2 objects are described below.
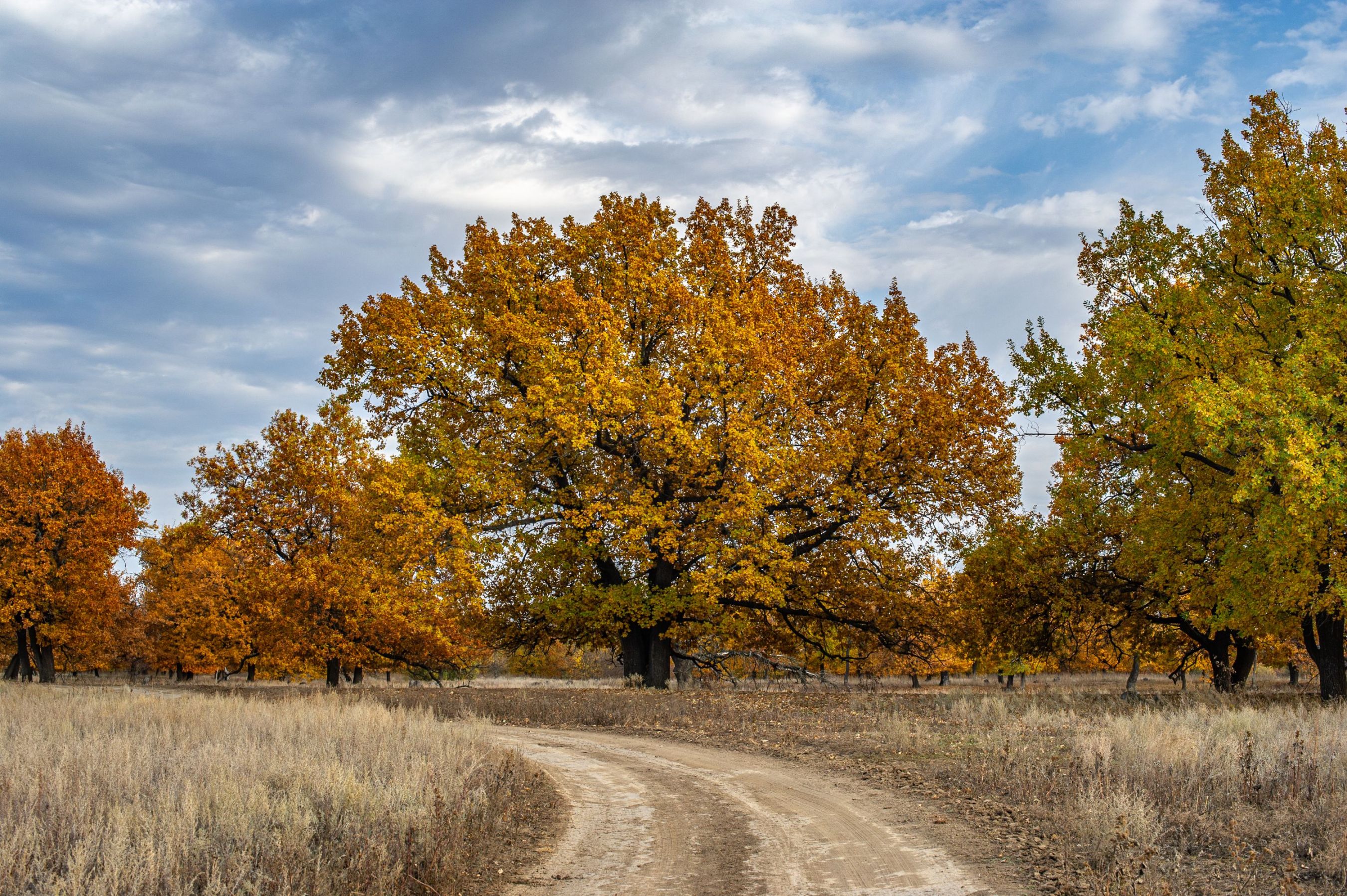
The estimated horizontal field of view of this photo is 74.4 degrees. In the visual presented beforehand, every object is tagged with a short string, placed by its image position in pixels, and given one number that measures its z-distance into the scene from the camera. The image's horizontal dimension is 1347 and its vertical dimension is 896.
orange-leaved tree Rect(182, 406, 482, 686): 31.44
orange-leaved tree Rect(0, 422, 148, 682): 36.22
